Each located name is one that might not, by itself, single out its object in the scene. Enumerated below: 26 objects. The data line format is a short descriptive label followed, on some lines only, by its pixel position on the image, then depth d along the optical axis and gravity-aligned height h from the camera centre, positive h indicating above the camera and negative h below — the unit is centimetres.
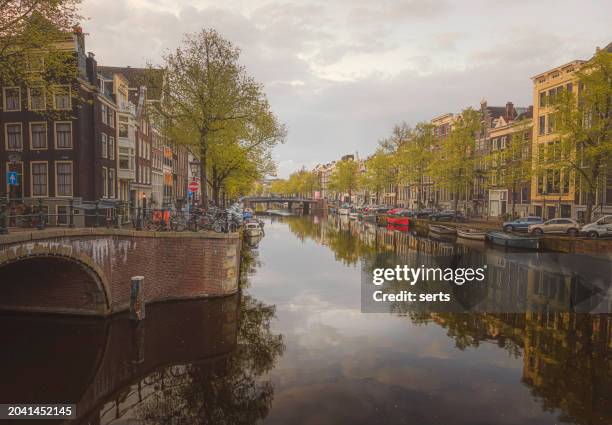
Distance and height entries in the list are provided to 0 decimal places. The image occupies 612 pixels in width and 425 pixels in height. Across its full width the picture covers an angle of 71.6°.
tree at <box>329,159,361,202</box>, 11225 +554
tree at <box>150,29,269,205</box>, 2783 +694
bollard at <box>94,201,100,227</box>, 1634 -75
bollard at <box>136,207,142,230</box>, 1869 -124
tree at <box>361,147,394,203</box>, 7830 +470
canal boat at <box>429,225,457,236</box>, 4909 -383
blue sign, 1798 +67
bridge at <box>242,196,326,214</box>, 11150 -130
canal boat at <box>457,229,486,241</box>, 4335 -375
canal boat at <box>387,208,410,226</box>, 6184 -300
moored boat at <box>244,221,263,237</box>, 4869 -391
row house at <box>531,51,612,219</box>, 4190 +207
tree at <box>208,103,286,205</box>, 3091 +374
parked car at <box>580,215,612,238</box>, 3297 -230
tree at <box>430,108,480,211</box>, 5450 +537
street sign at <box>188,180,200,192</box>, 2768 +65
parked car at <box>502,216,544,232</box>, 4194 -251
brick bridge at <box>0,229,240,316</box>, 1469 -309
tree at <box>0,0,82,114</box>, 1521 +582
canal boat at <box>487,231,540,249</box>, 3638 -371
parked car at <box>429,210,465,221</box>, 5998 -260
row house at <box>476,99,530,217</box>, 6436 +885
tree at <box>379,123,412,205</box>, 6950 +837
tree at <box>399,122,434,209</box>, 6678 +710
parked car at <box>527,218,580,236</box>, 3709 -254
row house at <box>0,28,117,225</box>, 2917 +326
